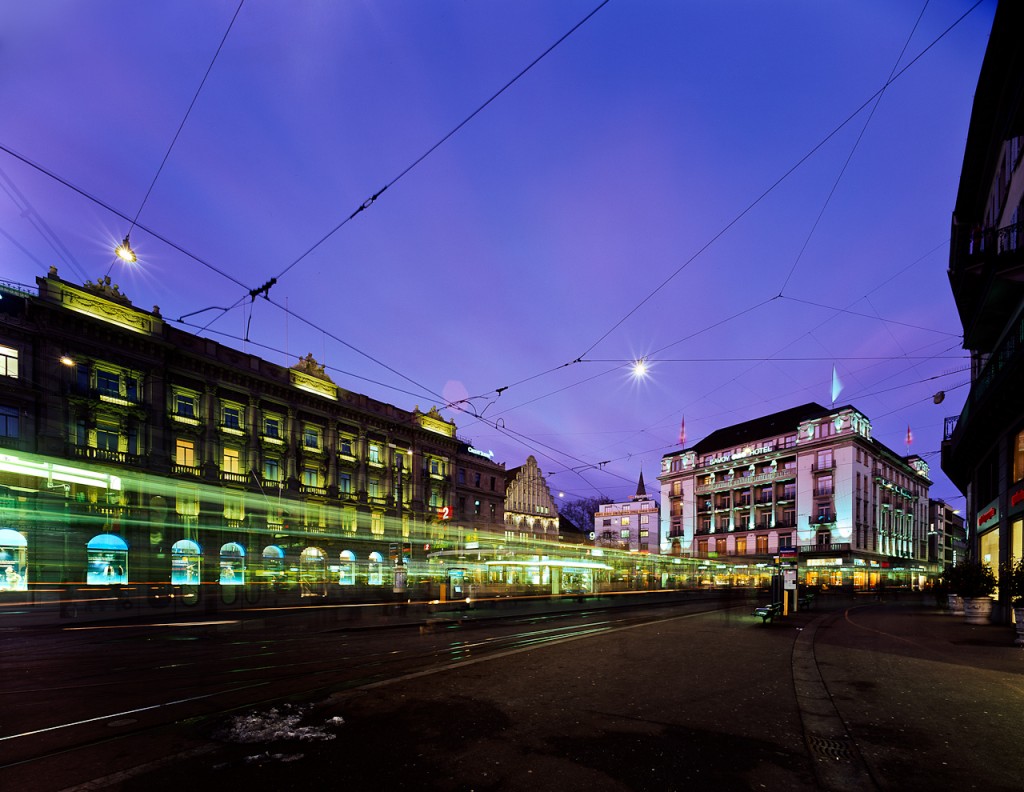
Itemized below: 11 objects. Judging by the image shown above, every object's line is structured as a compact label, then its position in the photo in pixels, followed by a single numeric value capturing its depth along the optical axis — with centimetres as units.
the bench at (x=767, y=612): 1886
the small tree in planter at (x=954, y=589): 2088
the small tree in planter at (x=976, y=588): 1934
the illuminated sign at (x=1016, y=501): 1770
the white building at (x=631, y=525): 10162
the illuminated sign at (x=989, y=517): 2136
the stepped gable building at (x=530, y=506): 6906
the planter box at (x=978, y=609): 1930
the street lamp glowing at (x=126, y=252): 1462
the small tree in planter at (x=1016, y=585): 1330
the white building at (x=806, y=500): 6344
